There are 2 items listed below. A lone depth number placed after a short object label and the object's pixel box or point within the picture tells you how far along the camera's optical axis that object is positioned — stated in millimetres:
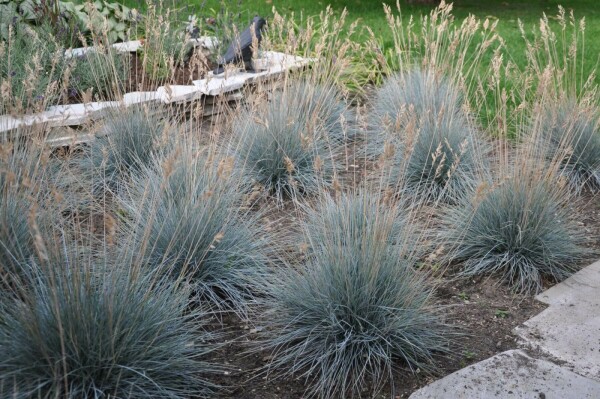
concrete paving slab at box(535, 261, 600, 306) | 3709
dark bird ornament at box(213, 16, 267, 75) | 6530
